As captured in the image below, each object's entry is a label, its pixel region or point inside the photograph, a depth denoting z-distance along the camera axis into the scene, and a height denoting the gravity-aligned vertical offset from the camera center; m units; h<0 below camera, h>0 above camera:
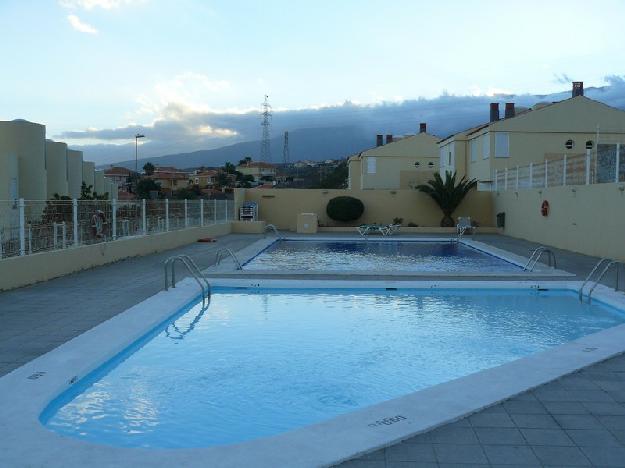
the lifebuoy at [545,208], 21.11 -0.20
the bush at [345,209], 29.39 -0.34
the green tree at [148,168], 123.49 +6.46
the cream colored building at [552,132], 30.03 +3.29
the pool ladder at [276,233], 25.26 -1.32
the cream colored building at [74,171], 39.75 +1.89
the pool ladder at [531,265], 14.37 -1.46
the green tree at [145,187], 78.74 +1.85
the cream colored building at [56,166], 35.00 +1.95
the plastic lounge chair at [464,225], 26.12 -0.96
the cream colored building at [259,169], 147.40 +7.71
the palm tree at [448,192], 28.52 +0.44
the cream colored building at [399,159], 48.22 +3.23
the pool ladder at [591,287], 11.09 -1.51
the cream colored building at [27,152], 30.22 +2.35
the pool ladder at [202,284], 11.31 -1.54
